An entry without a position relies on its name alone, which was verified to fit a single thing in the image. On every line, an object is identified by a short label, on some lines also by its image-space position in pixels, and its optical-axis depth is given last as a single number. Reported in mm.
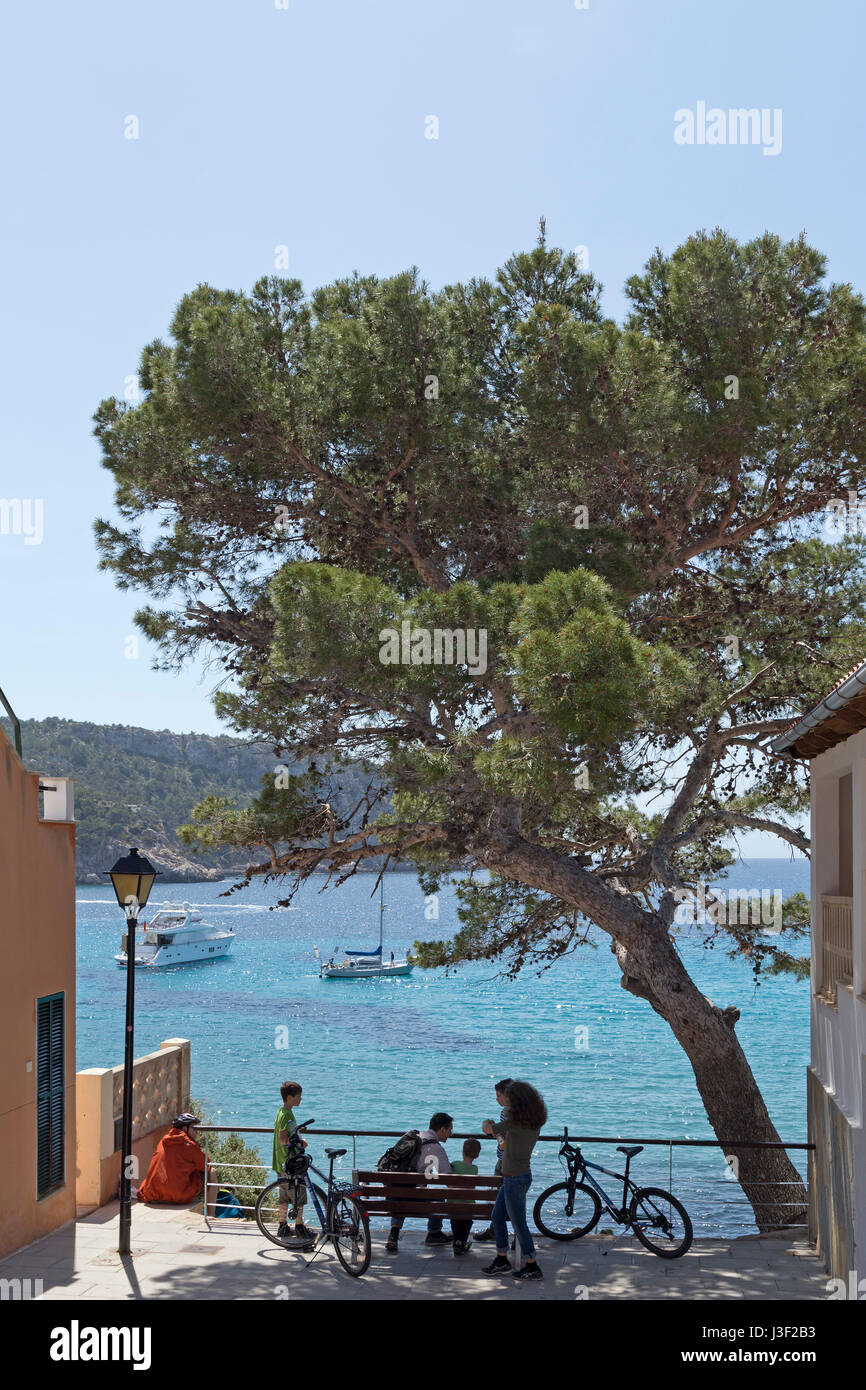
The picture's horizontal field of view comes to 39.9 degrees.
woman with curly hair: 8922
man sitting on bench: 9848
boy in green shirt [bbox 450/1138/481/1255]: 9695
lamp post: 10062
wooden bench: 9664
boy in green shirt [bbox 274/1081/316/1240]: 9766
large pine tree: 10984
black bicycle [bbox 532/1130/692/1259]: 9742
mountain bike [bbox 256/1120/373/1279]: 9031
